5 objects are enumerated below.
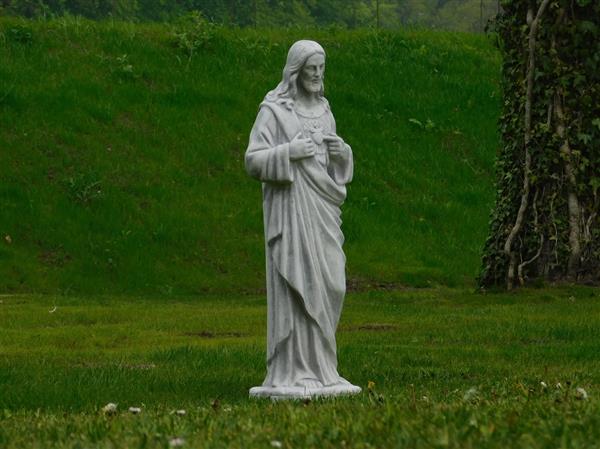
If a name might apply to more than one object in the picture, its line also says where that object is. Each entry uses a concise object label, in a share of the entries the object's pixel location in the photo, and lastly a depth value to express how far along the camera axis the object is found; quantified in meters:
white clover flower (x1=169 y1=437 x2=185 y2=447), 12.74
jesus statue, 21.98
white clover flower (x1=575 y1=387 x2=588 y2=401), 16.26
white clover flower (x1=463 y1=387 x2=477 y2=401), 16.98
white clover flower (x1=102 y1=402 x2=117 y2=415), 17.07
